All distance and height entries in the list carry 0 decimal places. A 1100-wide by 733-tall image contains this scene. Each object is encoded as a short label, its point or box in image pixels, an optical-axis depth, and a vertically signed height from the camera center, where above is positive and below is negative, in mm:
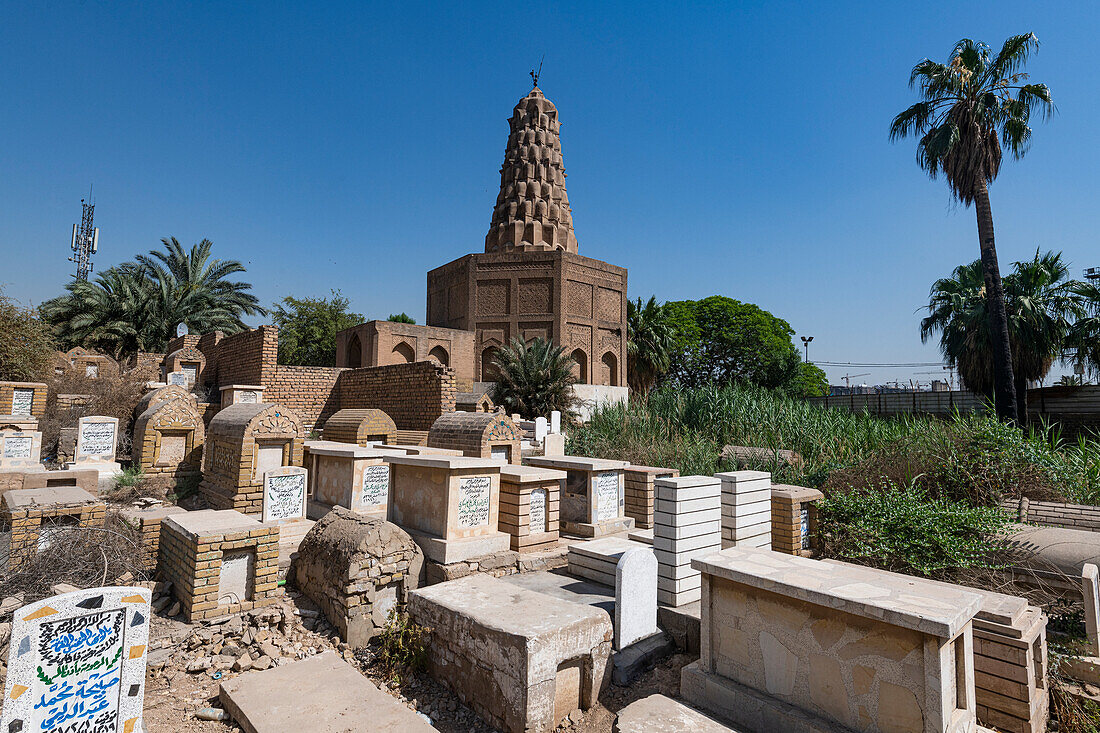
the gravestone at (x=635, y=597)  4734 -1564
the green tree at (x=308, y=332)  30797 +4171
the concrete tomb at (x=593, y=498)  7797 -1195
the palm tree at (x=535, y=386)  18578 +881
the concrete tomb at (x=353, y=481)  7566 -985
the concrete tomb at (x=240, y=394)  13461 +331
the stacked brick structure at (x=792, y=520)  7117 -1312
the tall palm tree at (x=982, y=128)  14328 +7500
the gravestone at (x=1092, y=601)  4359 -1380
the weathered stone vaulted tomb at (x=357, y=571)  5250 -1587
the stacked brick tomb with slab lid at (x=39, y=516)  5531 -1134
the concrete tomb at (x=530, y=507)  6781 -1154
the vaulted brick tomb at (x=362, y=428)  11000 -366
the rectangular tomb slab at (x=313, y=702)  3529 -1954
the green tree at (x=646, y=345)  31938 +3958
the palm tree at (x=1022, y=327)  17000 +2892
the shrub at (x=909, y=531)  5887 -1290
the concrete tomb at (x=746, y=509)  6297 -1056
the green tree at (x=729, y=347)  36703 +4588
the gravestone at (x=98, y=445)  9148 -654
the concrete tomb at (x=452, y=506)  6180 -1091
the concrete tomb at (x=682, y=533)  5484 -1176
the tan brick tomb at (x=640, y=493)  8477 -1178
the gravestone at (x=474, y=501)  6348 -1017
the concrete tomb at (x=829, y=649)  2949 -1337
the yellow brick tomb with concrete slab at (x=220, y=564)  5055 -1468
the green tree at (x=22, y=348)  13789 +1402
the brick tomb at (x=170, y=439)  9266 -544
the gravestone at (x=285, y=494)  7051 -1092
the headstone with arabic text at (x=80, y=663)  2891 -1397
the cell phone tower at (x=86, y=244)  37344 +10625
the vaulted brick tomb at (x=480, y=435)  9164 -398
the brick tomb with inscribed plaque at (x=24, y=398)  10539 +103
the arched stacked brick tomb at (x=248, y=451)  7809 -618
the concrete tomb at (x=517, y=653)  3805 -1723
